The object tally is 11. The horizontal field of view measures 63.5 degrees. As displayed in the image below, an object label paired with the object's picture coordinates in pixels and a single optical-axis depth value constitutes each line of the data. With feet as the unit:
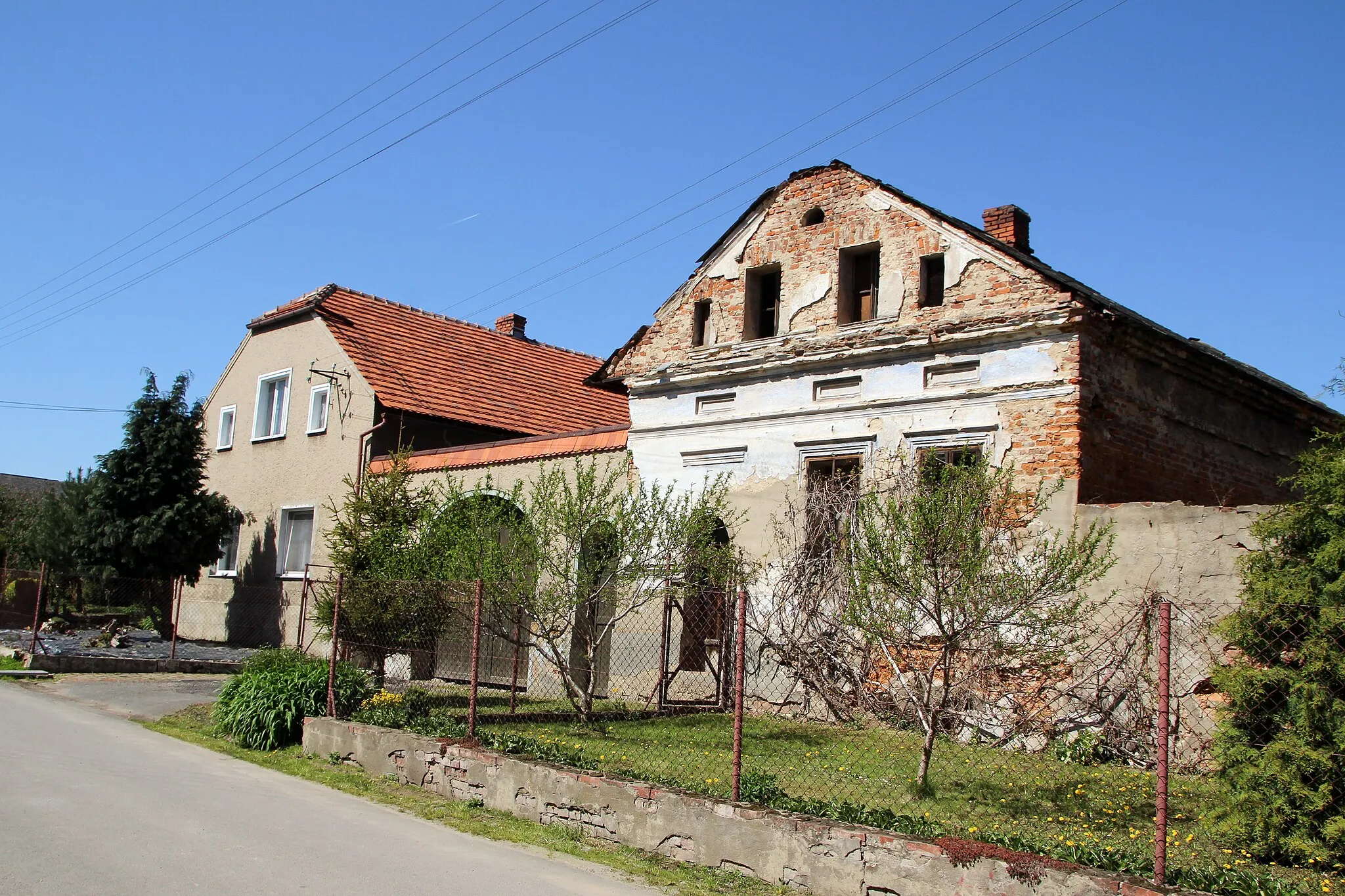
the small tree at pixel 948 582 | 26.63
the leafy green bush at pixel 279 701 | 37.37
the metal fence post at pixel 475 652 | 30.66
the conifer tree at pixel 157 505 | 70.64
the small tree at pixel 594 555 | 39.24
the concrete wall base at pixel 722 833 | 19.51
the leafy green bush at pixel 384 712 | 34.53
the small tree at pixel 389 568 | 46.73
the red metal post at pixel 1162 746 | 18.17
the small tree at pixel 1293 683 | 20.45
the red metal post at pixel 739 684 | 23.54
